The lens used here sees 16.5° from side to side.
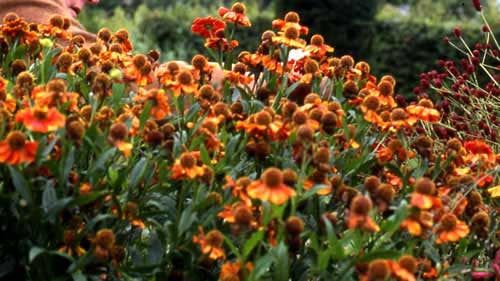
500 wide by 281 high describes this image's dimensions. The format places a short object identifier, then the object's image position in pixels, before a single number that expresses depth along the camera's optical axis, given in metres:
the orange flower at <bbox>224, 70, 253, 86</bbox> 2.43
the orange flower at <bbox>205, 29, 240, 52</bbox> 2.54
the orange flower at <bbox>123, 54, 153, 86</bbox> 2.26
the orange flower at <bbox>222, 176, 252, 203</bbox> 2.06
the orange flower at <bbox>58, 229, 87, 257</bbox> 2.11
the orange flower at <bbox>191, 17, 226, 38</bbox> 2.55
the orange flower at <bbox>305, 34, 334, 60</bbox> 2.49
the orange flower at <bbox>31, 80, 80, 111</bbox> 2.07
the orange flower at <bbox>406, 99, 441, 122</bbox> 2.21
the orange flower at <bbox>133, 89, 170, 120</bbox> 2.17
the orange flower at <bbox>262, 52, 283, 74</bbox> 2.45
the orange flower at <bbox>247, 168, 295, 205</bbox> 1.98
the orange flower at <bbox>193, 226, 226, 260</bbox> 2.04
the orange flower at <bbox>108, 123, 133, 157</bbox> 2.06
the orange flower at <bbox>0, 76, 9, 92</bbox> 2.19
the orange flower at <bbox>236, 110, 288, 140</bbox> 2.12
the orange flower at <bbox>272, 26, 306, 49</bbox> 2.36
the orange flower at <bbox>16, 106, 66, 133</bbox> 1.99
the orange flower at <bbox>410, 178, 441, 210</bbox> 2.00
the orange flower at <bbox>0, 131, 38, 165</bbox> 1.98
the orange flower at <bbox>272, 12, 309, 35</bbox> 2.41
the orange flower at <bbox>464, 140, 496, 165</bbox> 2.30
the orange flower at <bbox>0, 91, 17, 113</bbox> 2.15
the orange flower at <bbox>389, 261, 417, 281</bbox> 1.98
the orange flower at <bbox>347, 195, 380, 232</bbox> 1.97
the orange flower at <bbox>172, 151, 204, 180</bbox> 2.07
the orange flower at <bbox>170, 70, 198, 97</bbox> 2.23
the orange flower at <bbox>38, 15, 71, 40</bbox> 2.47
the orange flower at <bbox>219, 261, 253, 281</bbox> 2.05
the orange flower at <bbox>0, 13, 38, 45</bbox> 2.40
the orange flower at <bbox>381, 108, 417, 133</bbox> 2.21
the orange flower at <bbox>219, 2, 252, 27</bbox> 2.49
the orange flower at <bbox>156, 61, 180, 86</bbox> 2.26
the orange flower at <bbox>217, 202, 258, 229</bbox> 2.00
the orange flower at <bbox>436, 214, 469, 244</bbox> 2.08
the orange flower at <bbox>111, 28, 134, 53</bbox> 2.53
